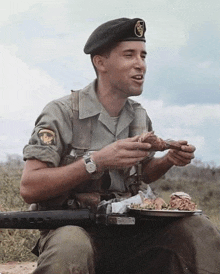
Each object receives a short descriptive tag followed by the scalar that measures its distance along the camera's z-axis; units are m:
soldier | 3.45
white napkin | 3.59
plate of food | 3.41
